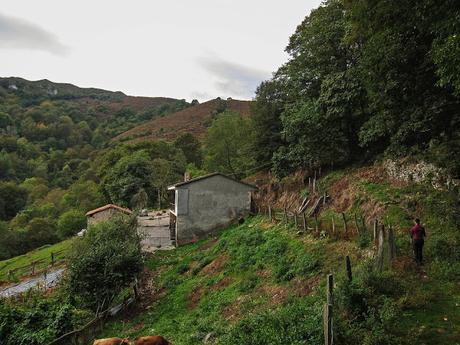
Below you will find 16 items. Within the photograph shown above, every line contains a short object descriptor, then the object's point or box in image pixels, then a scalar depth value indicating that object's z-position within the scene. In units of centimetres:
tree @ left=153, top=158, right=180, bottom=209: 5644
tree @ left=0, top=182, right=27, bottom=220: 9125
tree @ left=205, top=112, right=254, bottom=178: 5450
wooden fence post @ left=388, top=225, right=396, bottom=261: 1325
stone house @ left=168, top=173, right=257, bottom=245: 3538
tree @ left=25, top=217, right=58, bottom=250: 6228
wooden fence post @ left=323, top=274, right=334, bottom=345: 929
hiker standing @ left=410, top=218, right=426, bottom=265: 1341
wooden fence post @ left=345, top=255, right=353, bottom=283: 1229
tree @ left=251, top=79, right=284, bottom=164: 3988
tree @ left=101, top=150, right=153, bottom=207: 5597
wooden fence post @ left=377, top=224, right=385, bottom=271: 1274
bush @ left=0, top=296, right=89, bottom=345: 1727
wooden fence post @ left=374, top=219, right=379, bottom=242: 1520
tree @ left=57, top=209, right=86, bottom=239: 6222
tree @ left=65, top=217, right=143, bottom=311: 2206
